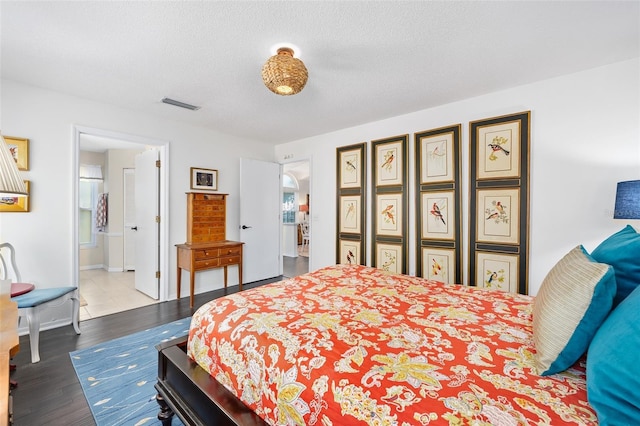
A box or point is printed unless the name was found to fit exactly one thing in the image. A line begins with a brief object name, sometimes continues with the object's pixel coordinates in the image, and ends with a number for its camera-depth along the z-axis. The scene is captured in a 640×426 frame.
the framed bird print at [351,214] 4.10
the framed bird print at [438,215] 3.26
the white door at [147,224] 3.95
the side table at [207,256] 3.72
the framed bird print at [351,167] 4.09
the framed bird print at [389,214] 3.69
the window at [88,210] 5.96
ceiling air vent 3.19
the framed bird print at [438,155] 3.24
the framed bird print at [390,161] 3.67
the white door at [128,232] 5.77
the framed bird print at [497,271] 2.87
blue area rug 1.77
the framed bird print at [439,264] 3.25
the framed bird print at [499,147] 2.83
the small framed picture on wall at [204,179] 4.16
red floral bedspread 0.85
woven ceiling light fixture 2.01
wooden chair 2.33
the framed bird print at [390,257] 3.65
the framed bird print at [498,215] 2.85
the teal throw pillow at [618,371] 0.71
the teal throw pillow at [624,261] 1.04
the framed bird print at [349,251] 4.10
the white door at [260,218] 4.66
